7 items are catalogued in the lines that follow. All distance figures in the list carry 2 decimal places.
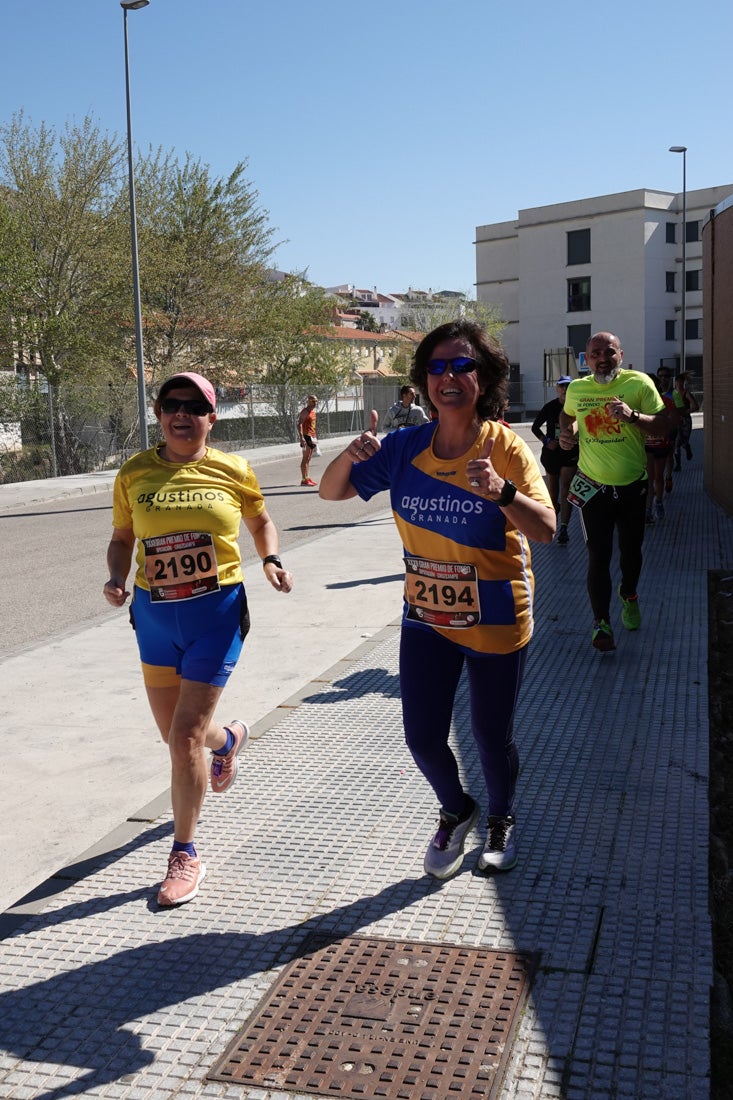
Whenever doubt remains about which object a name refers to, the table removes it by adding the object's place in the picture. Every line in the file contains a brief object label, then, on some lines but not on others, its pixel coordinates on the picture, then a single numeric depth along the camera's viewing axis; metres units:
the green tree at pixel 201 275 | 31.83
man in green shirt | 6.84
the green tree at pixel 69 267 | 25.73
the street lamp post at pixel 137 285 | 22.77
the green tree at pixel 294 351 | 36.00
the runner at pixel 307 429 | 21.16
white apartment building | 62.94
